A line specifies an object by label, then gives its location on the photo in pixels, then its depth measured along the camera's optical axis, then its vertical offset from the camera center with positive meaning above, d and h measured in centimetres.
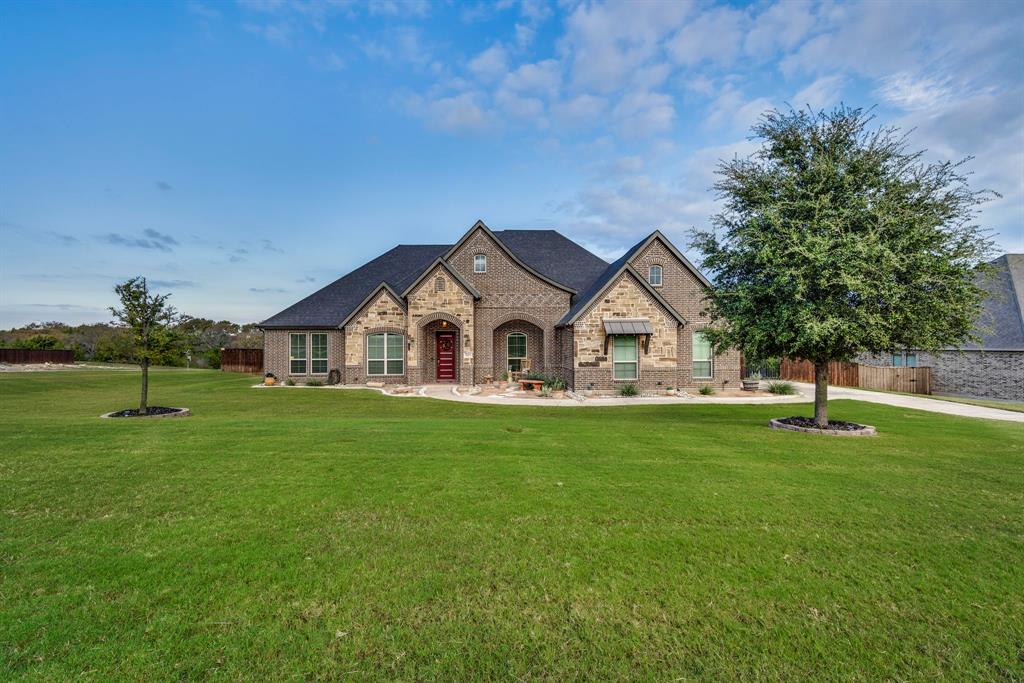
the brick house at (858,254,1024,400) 2150 -45
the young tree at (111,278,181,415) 1331 +97
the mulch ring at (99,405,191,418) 1259 -180
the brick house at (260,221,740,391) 2000 +137
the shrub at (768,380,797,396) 1995 -180
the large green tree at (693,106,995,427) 971 +227
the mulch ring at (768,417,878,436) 1036 -193
